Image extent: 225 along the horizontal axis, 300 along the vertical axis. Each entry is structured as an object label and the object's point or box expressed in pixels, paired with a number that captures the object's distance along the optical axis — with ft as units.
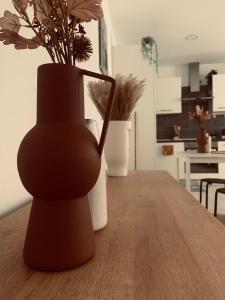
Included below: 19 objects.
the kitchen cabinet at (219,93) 19.42
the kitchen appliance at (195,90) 20.16
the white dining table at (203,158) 8.30
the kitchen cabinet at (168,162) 17.76
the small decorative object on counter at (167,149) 17.74
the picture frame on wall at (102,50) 7.59
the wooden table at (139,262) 1.07
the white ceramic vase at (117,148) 4.39
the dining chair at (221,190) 7.73
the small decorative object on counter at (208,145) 9.79
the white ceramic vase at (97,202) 1.84
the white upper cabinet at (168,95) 19.43
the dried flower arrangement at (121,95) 3.42
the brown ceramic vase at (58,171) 1.24
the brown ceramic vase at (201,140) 9.74
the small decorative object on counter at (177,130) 21.15
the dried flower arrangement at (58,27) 1.32
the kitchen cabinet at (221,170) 17.40
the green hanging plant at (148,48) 12.09
